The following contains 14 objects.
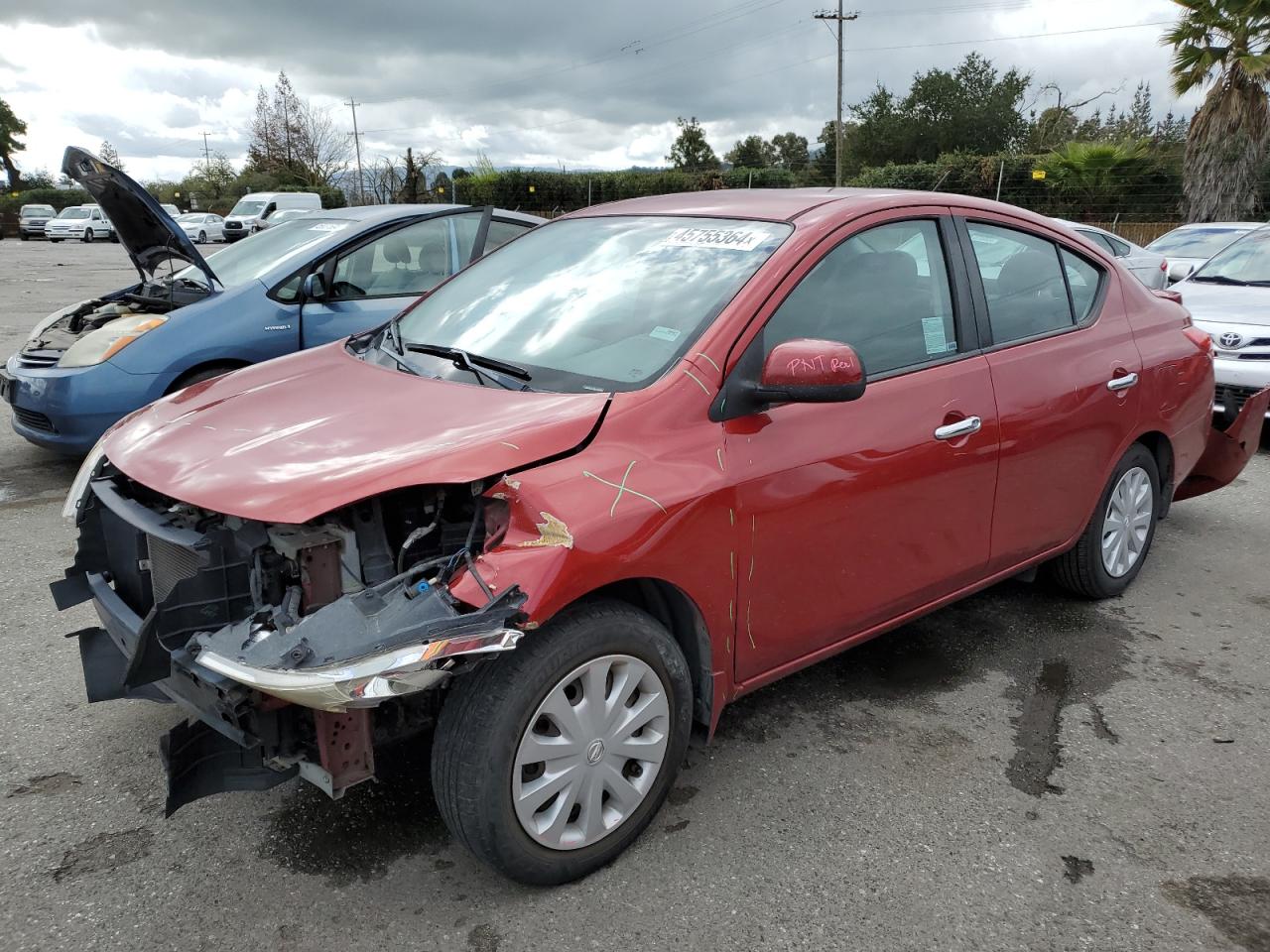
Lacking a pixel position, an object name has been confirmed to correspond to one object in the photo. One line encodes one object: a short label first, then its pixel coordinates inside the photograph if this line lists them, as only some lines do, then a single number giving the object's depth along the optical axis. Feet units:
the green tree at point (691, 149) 232.12
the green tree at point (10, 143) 230.89
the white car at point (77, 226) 139.23
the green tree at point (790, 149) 278.26
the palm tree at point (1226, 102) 61.36
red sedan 7.20
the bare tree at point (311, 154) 176.96
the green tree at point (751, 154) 189.57
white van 104.27
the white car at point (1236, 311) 21.36
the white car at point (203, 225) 117.70
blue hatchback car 17.47
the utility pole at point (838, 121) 105.40
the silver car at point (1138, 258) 31.78
